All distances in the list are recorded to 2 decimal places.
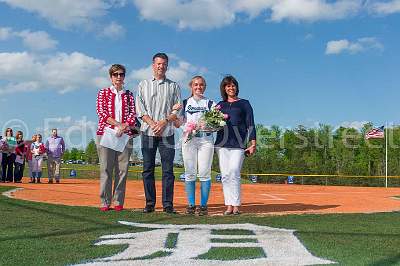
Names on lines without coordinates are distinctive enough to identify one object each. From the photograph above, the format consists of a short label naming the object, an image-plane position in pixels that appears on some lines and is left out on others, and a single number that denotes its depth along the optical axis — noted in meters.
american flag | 28.42
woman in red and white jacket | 6.89
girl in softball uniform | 6.76
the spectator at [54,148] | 15.83
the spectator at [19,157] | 16.19
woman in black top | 6.81
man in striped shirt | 6.76
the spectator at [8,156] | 15.88
